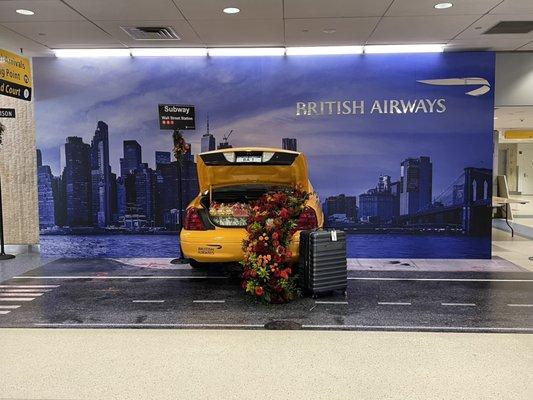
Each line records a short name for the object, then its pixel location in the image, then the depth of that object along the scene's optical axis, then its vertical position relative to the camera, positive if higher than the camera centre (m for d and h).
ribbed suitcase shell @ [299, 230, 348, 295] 4.91 -0.90
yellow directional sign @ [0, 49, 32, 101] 6.74 +1.42
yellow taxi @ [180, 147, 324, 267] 5.21 -0.21
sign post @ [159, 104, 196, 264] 7.08 +0.76
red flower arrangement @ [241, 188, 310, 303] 4.76 -0.71
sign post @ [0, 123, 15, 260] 7.40 -1.06
